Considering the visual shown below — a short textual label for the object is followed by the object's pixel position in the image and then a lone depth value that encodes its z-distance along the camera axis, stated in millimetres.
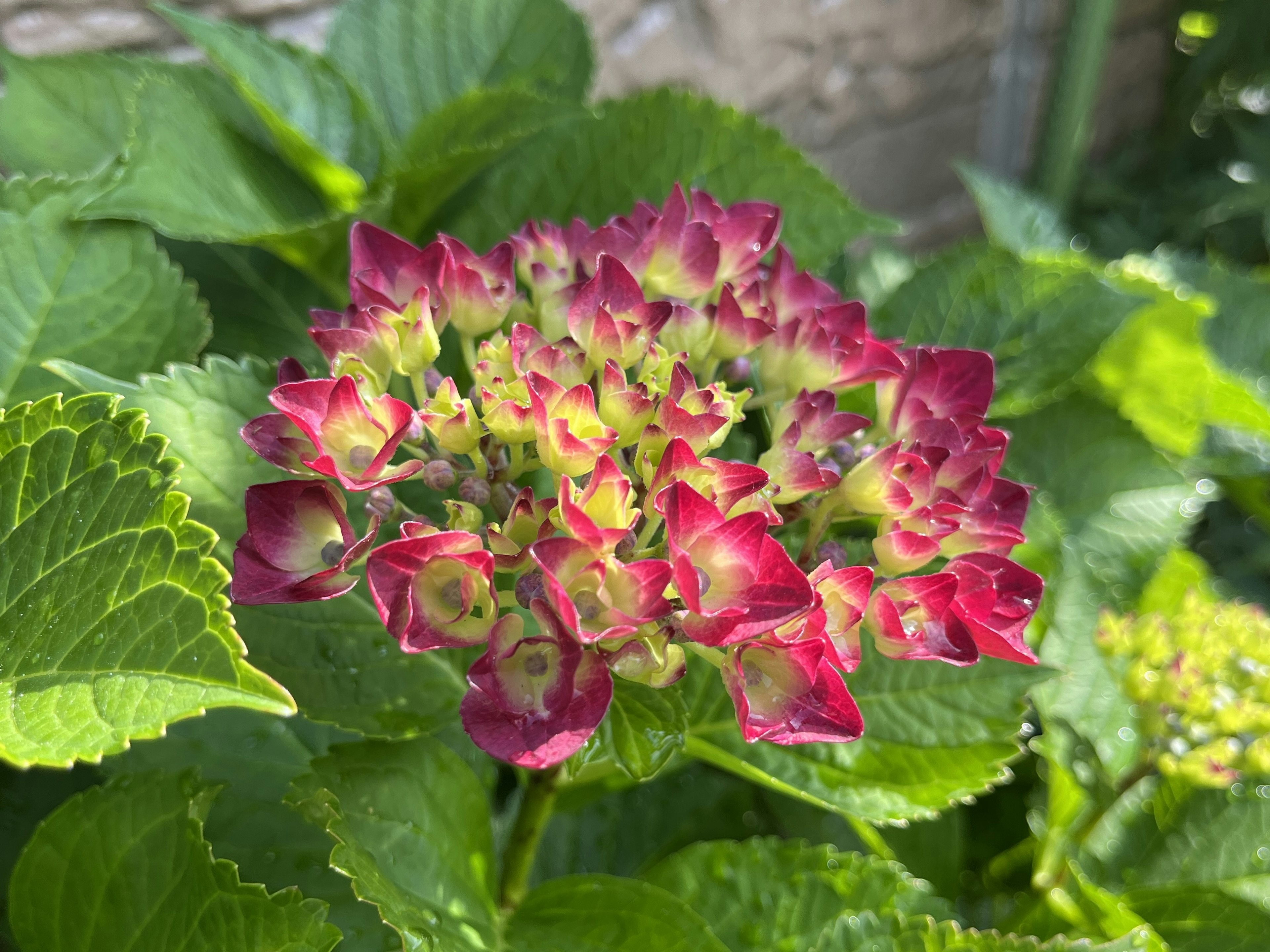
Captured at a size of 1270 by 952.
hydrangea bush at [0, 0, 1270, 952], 298
